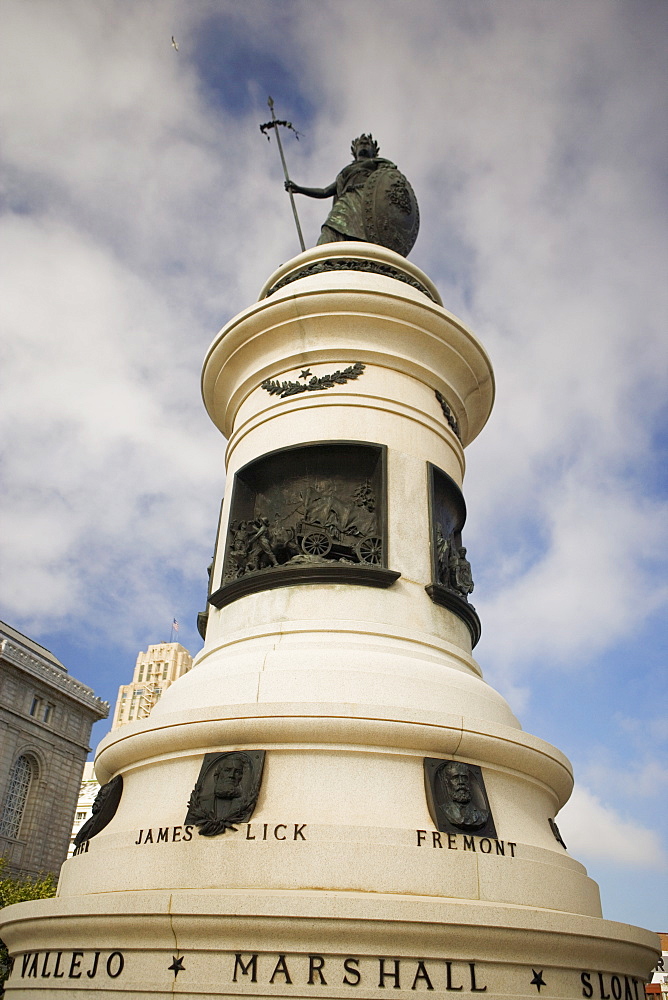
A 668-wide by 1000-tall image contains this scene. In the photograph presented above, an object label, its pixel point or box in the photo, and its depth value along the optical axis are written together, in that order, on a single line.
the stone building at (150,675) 134.00
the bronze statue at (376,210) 11.61
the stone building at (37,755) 43.22
